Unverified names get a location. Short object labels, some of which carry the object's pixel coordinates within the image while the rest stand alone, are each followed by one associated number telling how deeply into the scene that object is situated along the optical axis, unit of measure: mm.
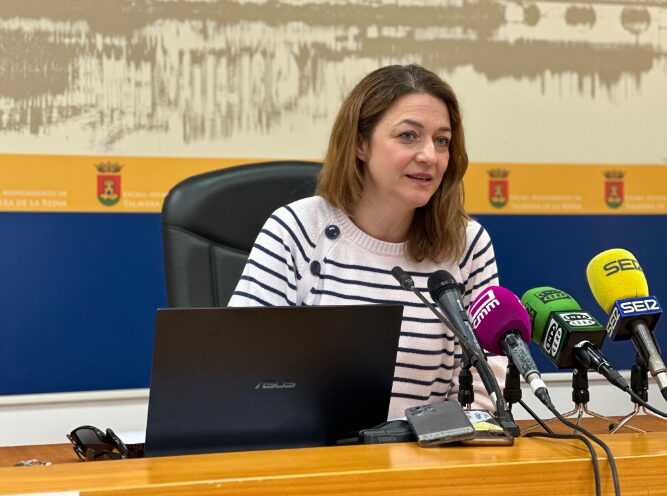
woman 3122
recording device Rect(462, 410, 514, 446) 2352
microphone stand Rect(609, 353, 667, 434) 2546
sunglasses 2578
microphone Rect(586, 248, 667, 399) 2495
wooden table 2157
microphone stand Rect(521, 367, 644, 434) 2549
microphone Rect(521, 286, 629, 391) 2475
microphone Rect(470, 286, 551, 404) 2464
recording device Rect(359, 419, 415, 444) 2432
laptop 2409
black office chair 3276
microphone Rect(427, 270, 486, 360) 2465
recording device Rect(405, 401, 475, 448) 2357
